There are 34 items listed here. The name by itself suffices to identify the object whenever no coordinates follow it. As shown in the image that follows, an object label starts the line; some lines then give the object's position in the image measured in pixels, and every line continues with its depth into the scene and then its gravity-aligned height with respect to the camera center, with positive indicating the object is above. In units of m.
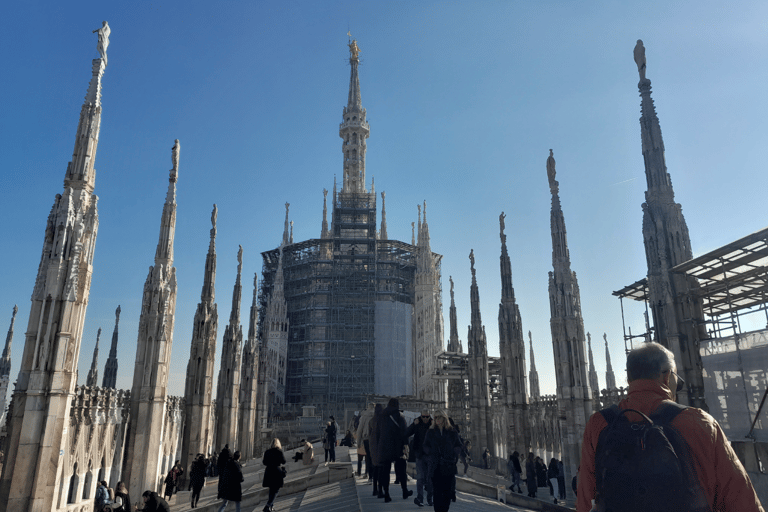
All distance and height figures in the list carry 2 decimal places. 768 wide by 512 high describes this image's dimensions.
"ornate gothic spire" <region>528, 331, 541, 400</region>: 53.59 +1.01
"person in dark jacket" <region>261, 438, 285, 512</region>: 8.85 -1.37
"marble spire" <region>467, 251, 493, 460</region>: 29.64 +0.06
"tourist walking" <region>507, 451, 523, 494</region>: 17.41 -2.70
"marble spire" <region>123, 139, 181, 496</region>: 16.09 +0.71
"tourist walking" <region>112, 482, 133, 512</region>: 8.68 -1.87
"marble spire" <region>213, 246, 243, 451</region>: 26.02 +0.37
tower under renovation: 48.06 +7.87
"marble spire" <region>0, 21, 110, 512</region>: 10.41 +0.98
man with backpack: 2.08 -0.31
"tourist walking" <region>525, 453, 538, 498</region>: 16.23 -2.73
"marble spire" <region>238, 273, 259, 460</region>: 31.17 -0.29
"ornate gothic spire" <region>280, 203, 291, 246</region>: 59.38 +17.94
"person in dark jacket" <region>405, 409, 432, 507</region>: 7.64 -0.92
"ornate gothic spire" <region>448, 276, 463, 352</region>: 44.31 +4.84
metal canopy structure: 11.56 +2.94
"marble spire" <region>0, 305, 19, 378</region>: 39.48 +2.89
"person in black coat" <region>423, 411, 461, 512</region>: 6.54 -0.90
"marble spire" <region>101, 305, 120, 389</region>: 45.41 +1.99
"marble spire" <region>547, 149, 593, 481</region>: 20.42 +1.54
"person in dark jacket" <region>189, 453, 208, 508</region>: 14.45 -2.33
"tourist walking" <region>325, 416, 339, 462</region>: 16.31 -1.50
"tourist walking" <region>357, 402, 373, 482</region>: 10.47 -0.96
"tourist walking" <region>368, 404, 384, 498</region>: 7.75 -0.69
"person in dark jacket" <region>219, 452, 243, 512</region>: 9.07 -1.58
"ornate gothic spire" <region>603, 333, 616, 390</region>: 54.06 +1.91
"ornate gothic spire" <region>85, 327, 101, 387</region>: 44.31 +1.72
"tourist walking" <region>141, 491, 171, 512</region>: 7.42 -1.59
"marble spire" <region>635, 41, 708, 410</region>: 13.70 +3.36
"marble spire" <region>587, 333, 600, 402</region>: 50.24 +1.69
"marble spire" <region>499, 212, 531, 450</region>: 27.26 +1.56
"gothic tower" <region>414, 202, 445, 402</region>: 49.72 +7.25
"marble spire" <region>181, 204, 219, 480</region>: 21.94 +0.70
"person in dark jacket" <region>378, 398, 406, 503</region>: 7.55 -0.63
